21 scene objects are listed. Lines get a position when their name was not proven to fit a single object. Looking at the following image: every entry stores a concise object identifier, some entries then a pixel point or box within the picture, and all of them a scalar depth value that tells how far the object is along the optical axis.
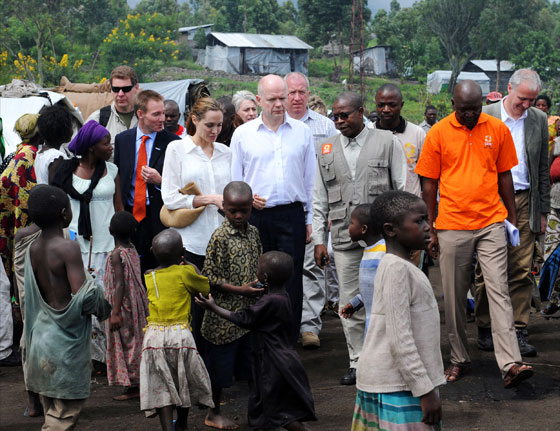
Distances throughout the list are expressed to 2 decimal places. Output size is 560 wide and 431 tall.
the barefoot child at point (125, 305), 6.05
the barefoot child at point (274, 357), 4.80
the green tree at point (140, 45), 52.03
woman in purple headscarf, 6.29
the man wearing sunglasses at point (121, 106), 7.71
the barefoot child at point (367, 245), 5.25
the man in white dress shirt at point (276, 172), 6.21
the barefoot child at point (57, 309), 4.35
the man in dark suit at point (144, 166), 6.80
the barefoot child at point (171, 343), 5.03
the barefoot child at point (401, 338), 3.59
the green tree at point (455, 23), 70.38
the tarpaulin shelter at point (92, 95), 13.59
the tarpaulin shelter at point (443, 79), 64.88
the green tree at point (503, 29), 67.50
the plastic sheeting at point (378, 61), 71.69
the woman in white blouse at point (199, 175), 6.00
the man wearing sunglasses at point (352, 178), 6.15
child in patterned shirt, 5.35
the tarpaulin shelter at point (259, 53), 67.75
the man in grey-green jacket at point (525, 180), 6.93
